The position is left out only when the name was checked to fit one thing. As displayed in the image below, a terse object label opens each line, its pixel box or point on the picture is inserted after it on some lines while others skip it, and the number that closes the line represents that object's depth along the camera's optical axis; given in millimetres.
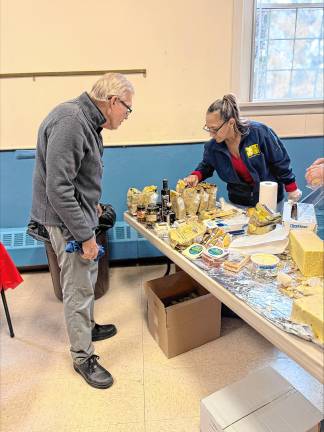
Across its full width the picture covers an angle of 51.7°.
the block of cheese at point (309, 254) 1169
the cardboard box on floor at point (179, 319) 1790
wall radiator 2754
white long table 874
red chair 1884
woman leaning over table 1824
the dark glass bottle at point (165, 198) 1872
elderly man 1316
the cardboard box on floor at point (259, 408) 1238
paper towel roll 1709
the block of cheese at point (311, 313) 898
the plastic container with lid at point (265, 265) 1261
